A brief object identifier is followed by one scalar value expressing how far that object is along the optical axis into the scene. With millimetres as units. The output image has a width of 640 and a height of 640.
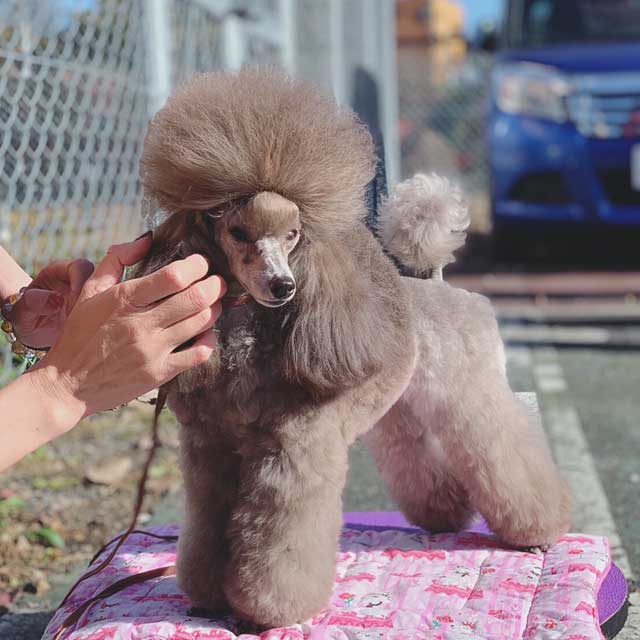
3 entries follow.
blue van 5555
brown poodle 1532
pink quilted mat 1803
